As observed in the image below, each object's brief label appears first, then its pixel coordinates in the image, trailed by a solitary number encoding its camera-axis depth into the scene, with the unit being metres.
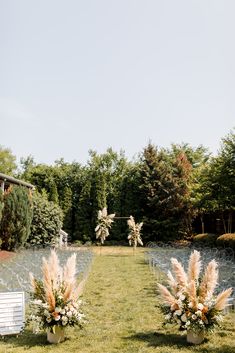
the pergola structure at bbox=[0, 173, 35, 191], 22.25
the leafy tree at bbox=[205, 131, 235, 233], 21.08
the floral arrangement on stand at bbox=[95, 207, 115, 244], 29.66
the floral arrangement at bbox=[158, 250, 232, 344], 6.53
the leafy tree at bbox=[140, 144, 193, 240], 35.69
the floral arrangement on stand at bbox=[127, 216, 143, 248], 28.95
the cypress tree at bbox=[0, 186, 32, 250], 21.80
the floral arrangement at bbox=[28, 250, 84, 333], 6.61
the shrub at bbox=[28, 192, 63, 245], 26.86
